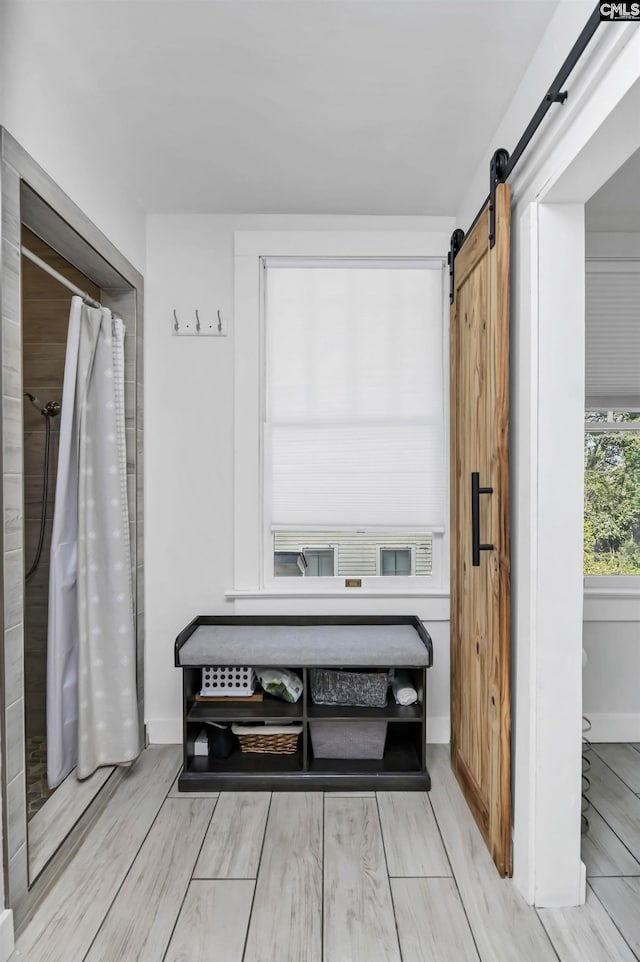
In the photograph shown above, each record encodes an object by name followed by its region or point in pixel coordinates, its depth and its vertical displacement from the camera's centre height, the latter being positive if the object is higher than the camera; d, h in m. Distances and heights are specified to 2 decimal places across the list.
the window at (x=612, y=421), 3.08 +0.28
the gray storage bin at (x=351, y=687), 2.69 -0.91
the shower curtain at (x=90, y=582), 2.44 -0.42
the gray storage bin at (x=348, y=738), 2.68 -1.12
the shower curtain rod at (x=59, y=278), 2.06 +0.72
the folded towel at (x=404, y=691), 2.72 -0.94
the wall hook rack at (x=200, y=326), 3.00 +0.72
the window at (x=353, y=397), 3.04 +0.39
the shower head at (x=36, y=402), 3.06 +0.37
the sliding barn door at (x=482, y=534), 2.00 -0.21
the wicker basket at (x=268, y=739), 2.71 -1.14
